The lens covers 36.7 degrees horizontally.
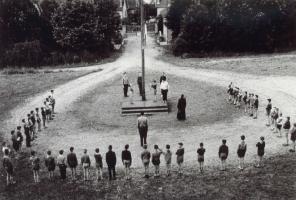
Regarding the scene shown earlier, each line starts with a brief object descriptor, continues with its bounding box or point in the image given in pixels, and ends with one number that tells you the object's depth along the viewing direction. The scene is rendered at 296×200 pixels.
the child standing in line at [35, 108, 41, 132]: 26.04
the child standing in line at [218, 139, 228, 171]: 19.42
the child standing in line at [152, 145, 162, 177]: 19.06
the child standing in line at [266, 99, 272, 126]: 25.47
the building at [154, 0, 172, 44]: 65.56
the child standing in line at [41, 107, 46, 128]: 27.09
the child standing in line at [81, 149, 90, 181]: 19.08
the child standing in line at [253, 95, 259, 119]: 26.47
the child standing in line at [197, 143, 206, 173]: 19.22
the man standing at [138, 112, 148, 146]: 22.88
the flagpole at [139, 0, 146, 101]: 28.73
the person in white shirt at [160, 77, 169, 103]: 30.27
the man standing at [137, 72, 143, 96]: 32.84
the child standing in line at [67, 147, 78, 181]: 19.20
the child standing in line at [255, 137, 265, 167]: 19.55
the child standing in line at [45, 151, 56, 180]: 19.12
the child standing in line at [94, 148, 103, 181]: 18.84
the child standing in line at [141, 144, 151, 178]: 19.19
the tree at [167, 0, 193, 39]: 56.62
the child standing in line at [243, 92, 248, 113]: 27.91
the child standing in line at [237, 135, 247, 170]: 19.48
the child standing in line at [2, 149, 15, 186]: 19.06
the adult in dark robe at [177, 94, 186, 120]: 27.33
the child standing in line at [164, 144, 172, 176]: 19.19
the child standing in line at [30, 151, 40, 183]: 18.97
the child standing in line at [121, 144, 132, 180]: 19.06
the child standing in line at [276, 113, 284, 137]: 23.05
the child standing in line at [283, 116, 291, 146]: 21.89
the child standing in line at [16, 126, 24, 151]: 22.64
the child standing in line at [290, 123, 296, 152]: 20.91
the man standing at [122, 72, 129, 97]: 33.38
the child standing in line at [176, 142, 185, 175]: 19.28
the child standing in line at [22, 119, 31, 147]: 23.69
